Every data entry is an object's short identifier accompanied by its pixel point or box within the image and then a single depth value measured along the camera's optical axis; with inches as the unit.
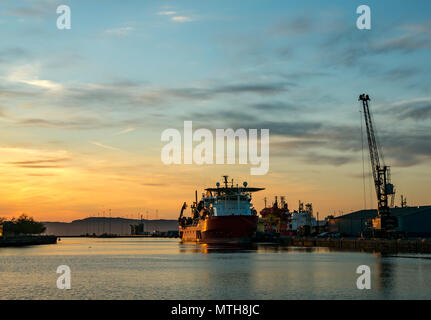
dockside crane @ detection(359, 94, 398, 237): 6171.3
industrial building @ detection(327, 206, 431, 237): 7652.6
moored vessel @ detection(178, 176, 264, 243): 7017.7
